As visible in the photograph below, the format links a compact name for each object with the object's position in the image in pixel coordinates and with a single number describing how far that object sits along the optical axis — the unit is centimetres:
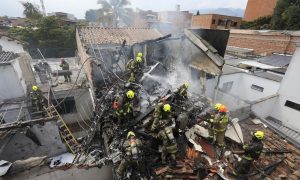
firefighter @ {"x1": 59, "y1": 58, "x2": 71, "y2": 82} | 1438
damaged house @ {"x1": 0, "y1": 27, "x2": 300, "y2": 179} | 673
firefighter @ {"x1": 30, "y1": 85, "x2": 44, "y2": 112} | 1066
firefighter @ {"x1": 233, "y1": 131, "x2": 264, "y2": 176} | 593
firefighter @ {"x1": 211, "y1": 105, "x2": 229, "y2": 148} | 732
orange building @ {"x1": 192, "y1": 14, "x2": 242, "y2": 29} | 3467
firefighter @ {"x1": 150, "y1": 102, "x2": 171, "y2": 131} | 701
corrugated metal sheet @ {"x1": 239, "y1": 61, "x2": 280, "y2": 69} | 1502
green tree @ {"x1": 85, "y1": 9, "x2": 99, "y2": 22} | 5331
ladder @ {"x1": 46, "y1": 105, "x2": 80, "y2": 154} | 970
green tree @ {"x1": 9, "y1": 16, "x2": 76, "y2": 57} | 2462
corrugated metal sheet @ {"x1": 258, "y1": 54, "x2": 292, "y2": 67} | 1600
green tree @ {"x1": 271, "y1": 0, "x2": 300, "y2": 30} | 2400
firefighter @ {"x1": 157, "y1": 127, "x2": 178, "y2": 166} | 622
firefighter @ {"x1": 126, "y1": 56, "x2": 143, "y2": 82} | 1091
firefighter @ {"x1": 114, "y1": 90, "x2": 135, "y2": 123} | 764
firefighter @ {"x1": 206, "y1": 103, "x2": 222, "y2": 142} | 769
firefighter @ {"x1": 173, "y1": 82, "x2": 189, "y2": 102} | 928
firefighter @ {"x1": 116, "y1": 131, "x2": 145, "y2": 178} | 589
